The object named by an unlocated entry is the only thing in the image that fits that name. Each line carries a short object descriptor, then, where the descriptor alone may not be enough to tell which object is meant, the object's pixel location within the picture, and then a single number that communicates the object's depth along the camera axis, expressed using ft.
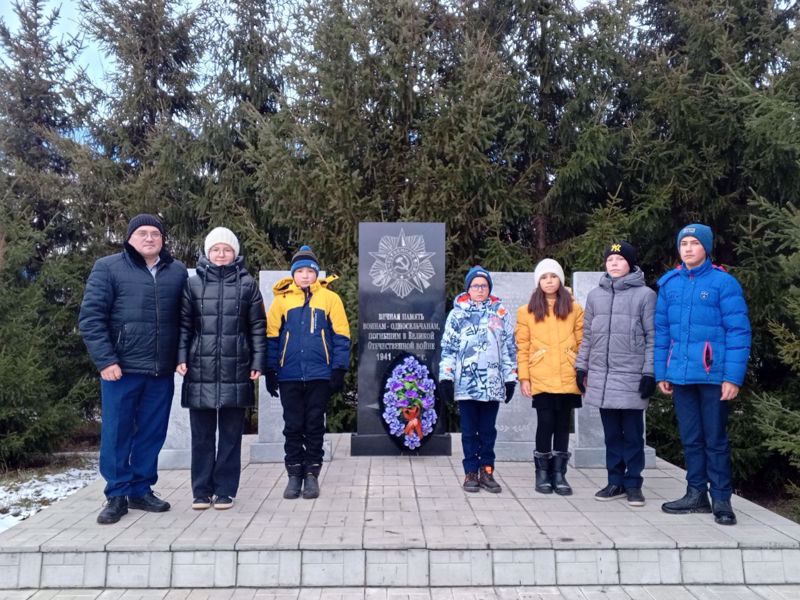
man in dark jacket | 13.28
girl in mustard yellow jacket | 15.40
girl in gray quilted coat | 14.40
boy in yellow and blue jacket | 15.15
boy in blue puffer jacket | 13.19
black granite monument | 20.58
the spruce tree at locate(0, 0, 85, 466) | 24.91
